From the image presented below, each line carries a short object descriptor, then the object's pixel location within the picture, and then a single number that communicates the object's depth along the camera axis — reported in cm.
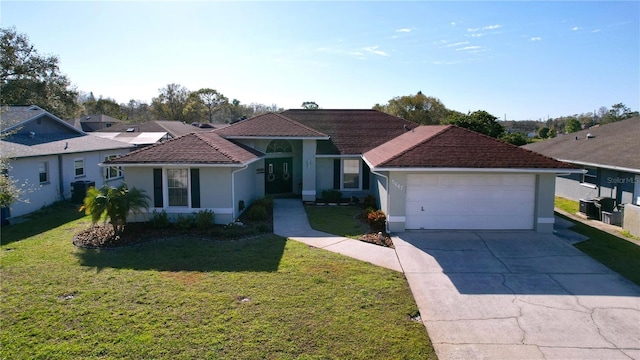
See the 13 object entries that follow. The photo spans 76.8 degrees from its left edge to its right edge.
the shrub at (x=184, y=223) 1344
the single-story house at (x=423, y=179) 1303
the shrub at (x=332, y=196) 1909
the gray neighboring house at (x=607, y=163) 1523
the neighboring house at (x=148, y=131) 3093
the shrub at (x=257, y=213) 1532
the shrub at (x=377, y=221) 1368
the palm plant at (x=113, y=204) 1195
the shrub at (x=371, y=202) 1728
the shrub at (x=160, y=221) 1356
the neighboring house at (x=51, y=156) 1652
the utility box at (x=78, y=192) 1897
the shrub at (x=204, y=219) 1347
